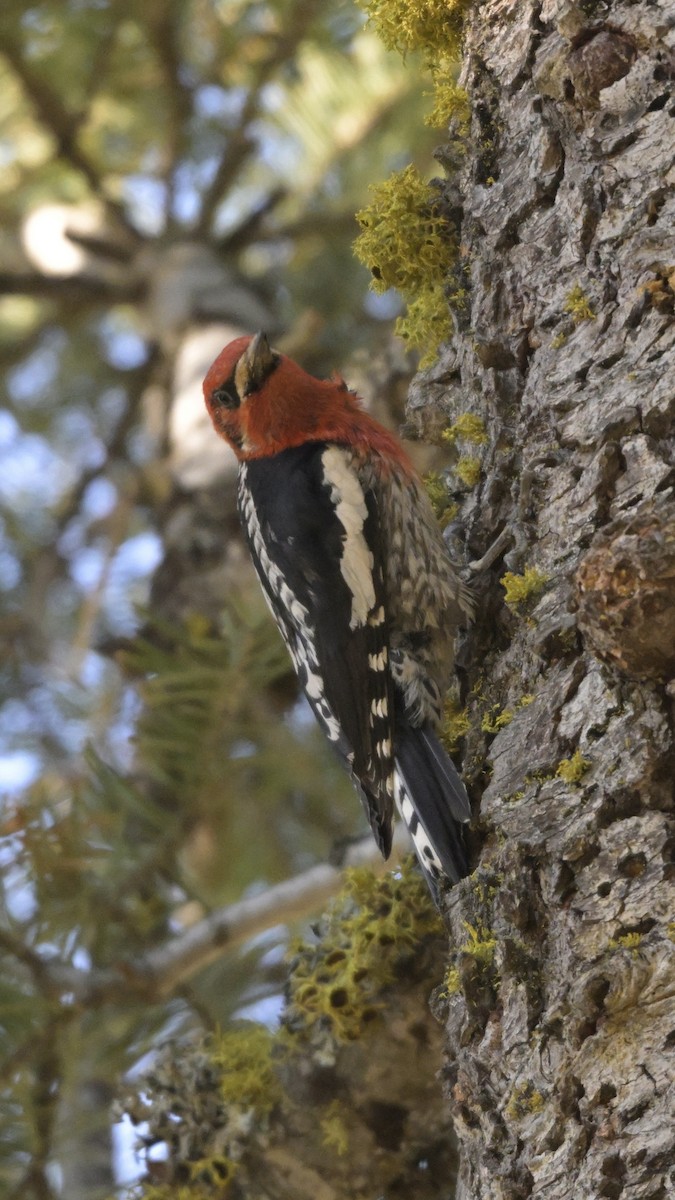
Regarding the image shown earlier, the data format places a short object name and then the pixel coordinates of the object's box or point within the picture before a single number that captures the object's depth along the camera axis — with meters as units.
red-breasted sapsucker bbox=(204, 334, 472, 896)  4.73
